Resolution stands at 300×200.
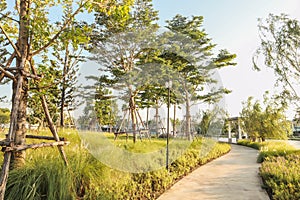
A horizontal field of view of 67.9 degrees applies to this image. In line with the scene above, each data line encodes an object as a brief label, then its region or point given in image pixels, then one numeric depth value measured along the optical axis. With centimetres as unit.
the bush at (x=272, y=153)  781
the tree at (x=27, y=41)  255
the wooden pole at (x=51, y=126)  291
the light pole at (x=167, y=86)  497
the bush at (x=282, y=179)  348
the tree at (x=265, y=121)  1394
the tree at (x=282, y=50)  846
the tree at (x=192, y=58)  1250
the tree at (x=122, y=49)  818
